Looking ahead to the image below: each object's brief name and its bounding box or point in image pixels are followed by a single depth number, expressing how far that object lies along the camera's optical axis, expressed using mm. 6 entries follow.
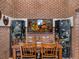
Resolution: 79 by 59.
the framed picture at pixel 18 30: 3450
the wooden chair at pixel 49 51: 2564
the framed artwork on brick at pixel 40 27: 3596
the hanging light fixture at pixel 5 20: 2963
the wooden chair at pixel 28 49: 2580
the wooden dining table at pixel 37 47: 2556
